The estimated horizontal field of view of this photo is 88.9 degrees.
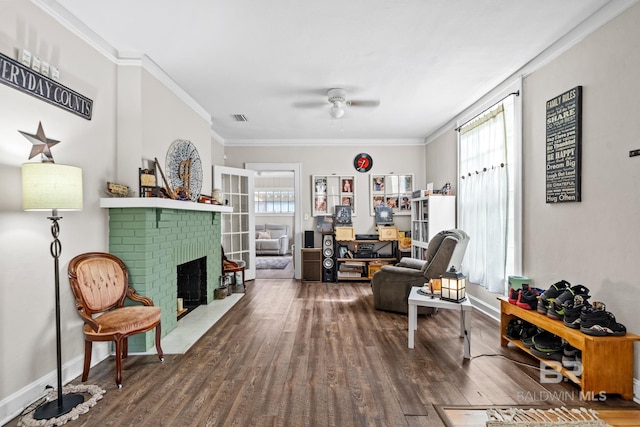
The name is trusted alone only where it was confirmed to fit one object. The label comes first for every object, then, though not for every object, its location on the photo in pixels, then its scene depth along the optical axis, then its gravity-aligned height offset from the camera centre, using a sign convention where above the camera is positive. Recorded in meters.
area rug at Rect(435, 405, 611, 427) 1.80 -1.17
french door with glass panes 5.48 -0.03
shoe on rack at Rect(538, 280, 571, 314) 2.44 -0.61
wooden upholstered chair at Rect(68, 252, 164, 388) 2.27 -0.70
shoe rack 2.03 -0.95
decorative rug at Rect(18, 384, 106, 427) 1.86 -1.19
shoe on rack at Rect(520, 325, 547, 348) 2.59 -0.98
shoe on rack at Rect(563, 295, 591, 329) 2.18 -0.65
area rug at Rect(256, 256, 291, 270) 7.43 -1.19
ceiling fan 3.78 +1.41
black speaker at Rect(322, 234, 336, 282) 5.89 -0.85
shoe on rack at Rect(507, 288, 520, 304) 2.81 -0.71
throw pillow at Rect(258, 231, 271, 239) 9.66 -0.62
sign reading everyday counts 1.91 +0.84
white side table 2.70 -0.81
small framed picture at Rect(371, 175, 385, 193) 6.25 +0.59
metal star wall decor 2.09 +0.46
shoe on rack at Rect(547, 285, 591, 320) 2.29 -0.60
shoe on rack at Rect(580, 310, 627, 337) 2.04 -0.70
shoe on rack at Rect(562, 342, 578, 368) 2.24 -0.98
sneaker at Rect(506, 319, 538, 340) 2.68 -0.97
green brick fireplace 2.80 -0.27
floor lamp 1.84 +0.10
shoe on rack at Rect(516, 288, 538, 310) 2.62 -0.69
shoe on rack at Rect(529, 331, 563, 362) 2.37 -0.98
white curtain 3.54 +0.20
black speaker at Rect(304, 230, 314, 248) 6.04 -0.44
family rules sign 2.53 +0.56
